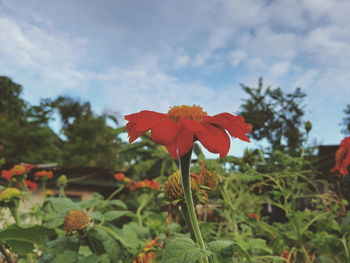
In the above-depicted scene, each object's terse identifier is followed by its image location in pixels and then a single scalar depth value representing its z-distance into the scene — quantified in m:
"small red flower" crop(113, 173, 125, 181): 0.69
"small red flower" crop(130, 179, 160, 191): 0.51
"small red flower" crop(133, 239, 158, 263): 0.28
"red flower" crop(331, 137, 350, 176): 0.33
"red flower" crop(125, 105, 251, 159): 0.14
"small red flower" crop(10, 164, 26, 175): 0.53
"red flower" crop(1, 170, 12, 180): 0.54
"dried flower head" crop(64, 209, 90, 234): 0.29
